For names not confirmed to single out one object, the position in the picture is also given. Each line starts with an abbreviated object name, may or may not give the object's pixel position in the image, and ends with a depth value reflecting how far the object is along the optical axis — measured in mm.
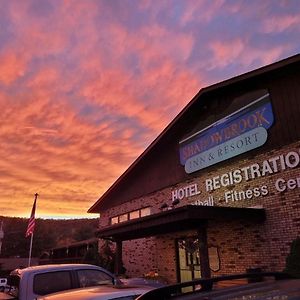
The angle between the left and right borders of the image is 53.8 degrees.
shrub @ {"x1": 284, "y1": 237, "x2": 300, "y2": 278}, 8790
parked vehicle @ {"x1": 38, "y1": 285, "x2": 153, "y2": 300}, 3610
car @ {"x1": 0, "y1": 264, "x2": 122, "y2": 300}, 5968
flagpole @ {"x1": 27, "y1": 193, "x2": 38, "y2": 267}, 22091
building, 10032
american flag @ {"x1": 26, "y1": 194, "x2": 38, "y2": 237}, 20938
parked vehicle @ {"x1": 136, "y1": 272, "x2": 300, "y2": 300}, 1772
